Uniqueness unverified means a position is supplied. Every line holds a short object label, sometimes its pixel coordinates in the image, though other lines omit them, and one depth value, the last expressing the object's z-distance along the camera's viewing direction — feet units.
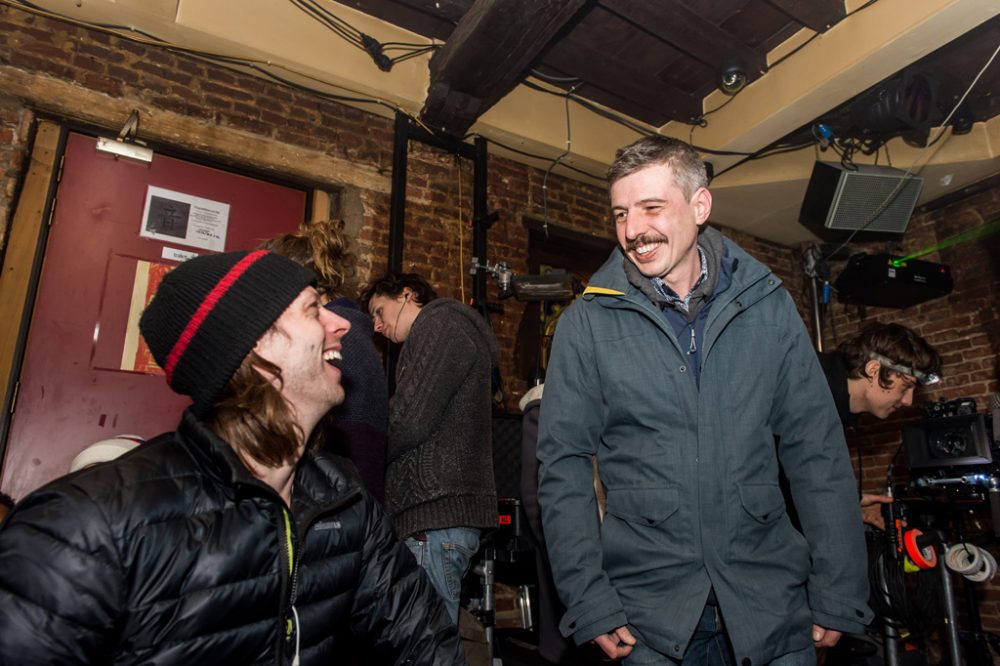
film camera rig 10.76
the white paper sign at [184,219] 11.89
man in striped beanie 3.16
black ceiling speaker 16.17
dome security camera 14.70
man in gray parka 4.93
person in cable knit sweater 7.80
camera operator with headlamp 10.55
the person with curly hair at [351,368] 6.62
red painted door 10.39
